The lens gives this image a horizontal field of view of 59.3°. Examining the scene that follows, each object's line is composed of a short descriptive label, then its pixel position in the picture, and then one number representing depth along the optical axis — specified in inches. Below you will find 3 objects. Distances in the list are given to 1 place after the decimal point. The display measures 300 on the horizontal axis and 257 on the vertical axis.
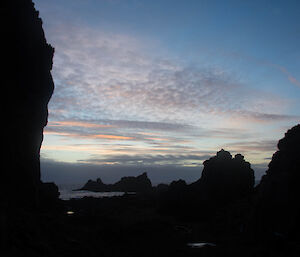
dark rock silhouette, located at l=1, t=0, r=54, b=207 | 1282.0
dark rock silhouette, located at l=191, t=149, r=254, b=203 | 2583.7
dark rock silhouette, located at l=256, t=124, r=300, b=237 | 1059.9
